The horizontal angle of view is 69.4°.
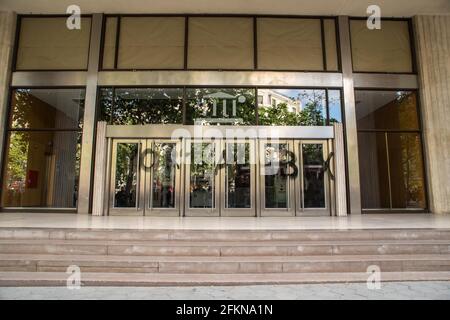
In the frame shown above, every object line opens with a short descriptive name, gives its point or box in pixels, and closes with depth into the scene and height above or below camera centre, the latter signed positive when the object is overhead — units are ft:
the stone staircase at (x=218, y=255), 15.15 -3.01
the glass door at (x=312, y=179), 33.81 +2.13
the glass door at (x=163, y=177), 33.55 +2.25
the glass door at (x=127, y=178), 33.60 +2.20
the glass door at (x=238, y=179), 33.71 +2.11
